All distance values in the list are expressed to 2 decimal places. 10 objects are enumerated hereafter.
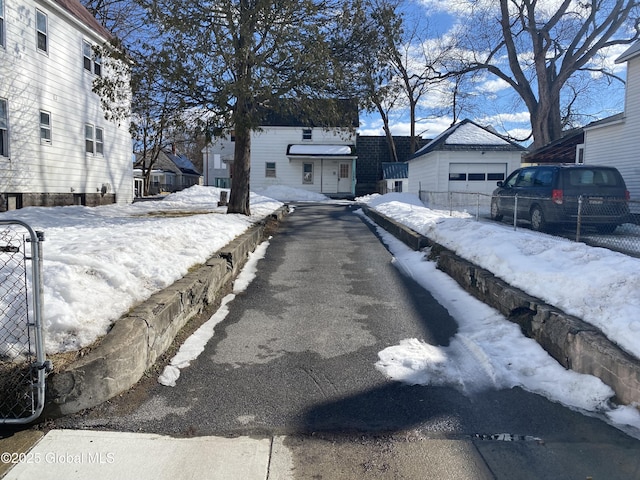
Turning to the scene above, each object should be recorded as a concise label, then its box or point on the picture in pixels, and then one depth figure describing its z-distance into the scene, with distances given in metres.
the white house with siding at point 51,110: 13.23
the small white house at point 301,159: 36.34
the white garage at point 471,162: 24.88
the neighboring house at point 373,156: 40.60
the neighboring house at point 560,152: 21.09
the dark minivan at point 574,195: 11.05
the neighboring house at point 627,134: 16.47
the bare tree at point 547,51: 24.83
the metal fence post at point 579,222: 8.98
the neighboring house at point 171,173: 63.44
